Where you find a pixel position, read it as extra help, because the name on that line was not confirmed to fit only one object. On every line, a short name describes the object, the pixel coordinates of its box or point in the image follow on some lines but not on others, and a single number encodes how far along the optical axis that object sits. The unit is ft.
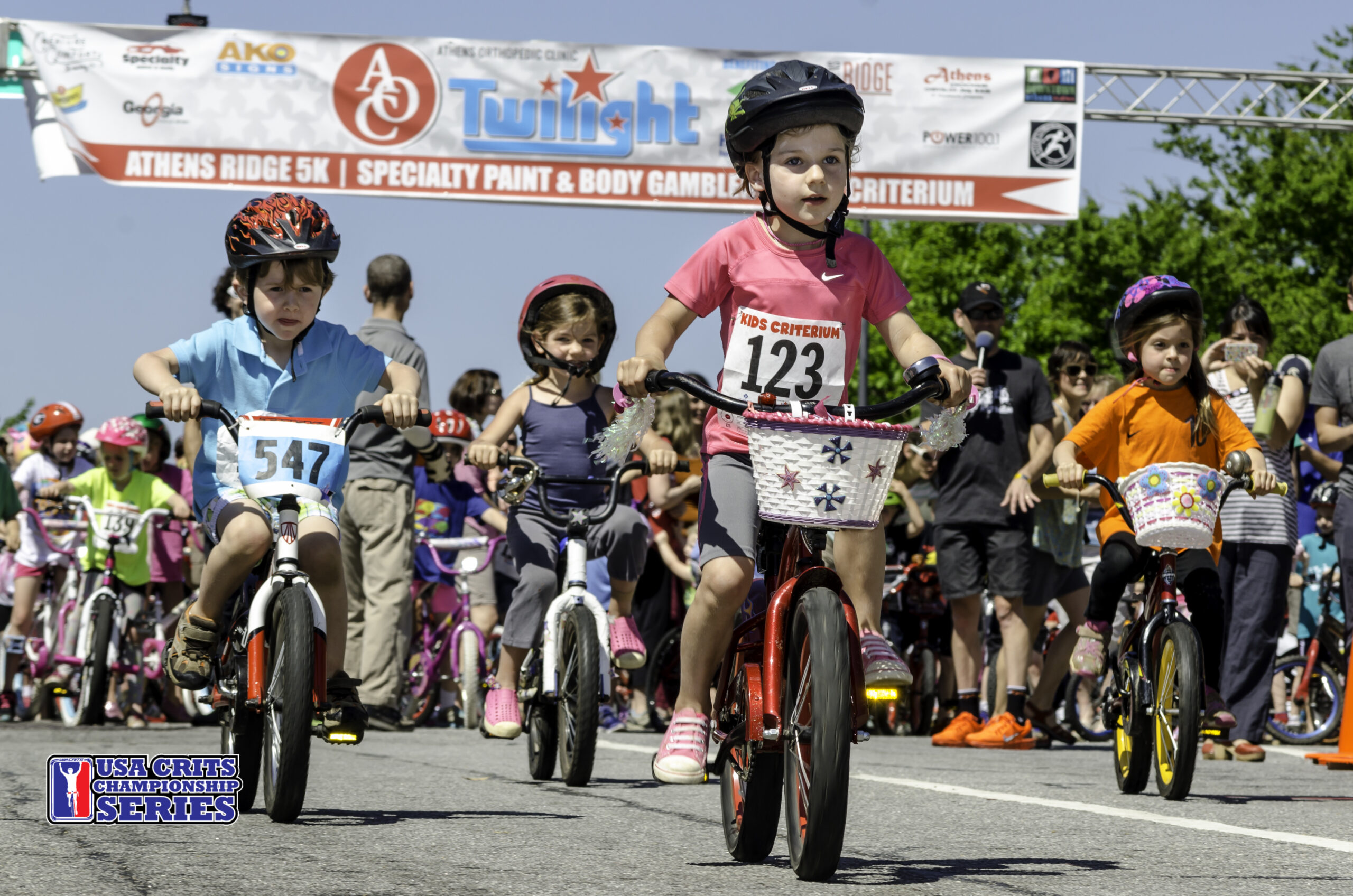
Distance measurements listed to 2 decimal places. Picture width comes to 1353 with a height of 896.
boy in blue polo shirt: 36.73
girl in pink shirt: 31.96
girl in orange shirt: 47.16
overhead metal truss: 114.21
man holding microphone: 68.44
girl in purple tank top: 50.21
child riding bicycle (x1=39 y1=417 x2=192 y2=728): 79.36
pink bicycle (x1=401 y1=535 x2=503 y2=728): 77.46
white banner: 106.11
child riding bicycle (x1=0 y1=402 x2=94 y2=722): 85.51
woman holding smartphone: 57.52
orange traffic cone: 51.49
